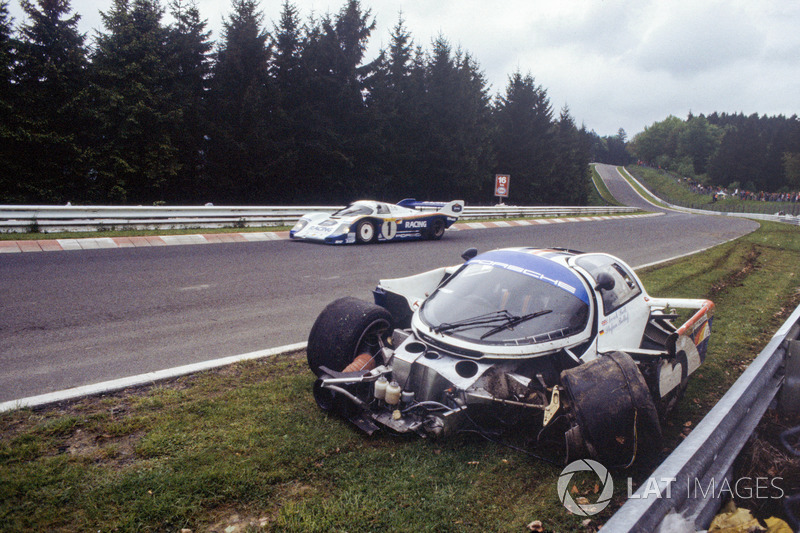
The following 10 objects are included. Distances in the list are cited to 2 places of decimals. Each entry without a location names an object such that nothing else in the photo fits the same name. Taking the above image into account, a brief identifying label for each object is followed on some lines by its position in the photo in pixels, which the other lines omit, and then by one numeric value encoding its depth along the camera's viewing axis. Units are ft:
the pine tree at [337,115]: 90.68
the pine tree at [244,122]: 83.46
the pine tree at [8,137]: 68.13
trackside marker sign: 89.45
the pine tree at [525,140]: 150.61
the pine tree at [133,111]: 76.38
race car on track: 43.78
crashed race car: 10.44
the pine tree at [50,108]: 70.74
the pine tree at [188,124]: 84.48
